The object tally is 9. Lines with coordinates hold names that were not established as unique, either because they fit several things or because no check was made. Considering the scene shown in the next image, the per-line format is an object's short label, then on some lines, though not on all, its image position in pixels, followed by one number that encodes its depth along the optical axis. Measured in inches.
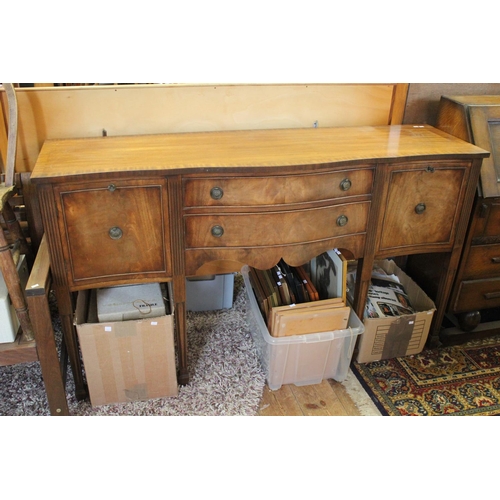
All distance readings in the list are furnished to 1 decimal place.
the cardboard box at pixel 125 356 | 66.4
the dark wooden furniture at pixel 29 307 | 57.5
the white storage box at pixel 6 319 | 60.1
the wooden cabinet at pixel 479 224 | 73.8
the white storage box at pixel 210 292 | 89.4
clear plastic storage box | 73.7
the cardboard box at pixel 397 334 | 80.0
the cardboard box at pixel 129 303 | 68.1
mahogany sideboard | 60.2
